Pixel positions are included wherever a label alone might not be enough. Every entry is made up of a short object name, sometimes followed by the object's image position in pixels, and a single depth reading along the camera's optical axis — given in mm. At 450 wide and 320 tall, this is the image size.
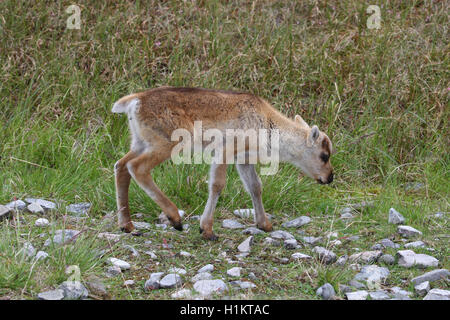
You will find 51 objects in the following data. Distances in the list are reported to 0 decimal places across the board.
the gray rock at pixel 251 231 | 6344
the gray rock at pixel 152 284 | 4770
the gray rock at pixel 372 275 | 4930
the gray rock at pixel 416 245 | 5855
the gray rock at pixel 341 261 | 5327
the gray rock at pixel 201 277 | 4926
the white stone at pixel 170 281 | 4770
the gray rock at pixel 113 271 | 4965
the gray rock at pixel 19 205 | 6298
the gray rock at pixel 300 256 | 5527
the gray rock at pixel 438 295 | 4547
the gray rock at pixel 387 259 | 5461
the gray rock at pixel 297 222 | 6613
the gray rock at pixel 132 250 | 5426
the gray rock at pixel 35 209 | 6344
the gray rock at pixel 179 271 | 5027
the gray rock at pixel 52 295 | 4281
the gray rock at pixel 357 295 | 4590
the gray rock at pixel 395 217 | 6527
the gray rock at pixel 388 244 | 5910
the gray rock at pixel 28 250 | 4643
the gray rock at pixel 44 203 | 6477
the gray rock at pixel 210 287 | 4629
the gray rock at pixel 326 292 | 4621
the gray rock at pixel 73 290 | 4379
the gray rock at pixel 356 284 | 4852
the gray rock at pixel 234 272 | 5078
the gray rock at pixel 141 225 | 6273
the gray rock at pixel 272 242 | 5973
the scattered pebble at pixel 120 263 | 5102
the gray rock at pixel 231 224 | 6539
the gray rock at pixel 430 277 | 4945
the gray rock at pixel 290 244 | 5875
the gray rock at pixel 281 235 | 6164
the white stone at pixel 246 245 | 5777
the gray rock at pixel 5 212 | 5941
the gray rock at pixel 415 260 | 5340
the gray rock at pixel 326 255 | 5418
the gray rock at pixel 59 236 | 5293
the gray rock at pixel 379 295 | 4633
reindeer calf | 6027
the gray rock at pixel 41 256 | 4621
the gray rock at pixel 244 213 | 6891
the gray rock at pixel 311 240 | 6003
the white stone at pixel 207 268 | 5157
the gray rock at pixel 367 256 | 5488
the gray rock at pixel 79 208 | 6492
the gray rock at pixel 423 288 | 4758
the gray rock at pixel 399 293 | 4711
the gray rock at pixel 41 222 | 5949
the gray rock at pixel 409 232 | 6180
